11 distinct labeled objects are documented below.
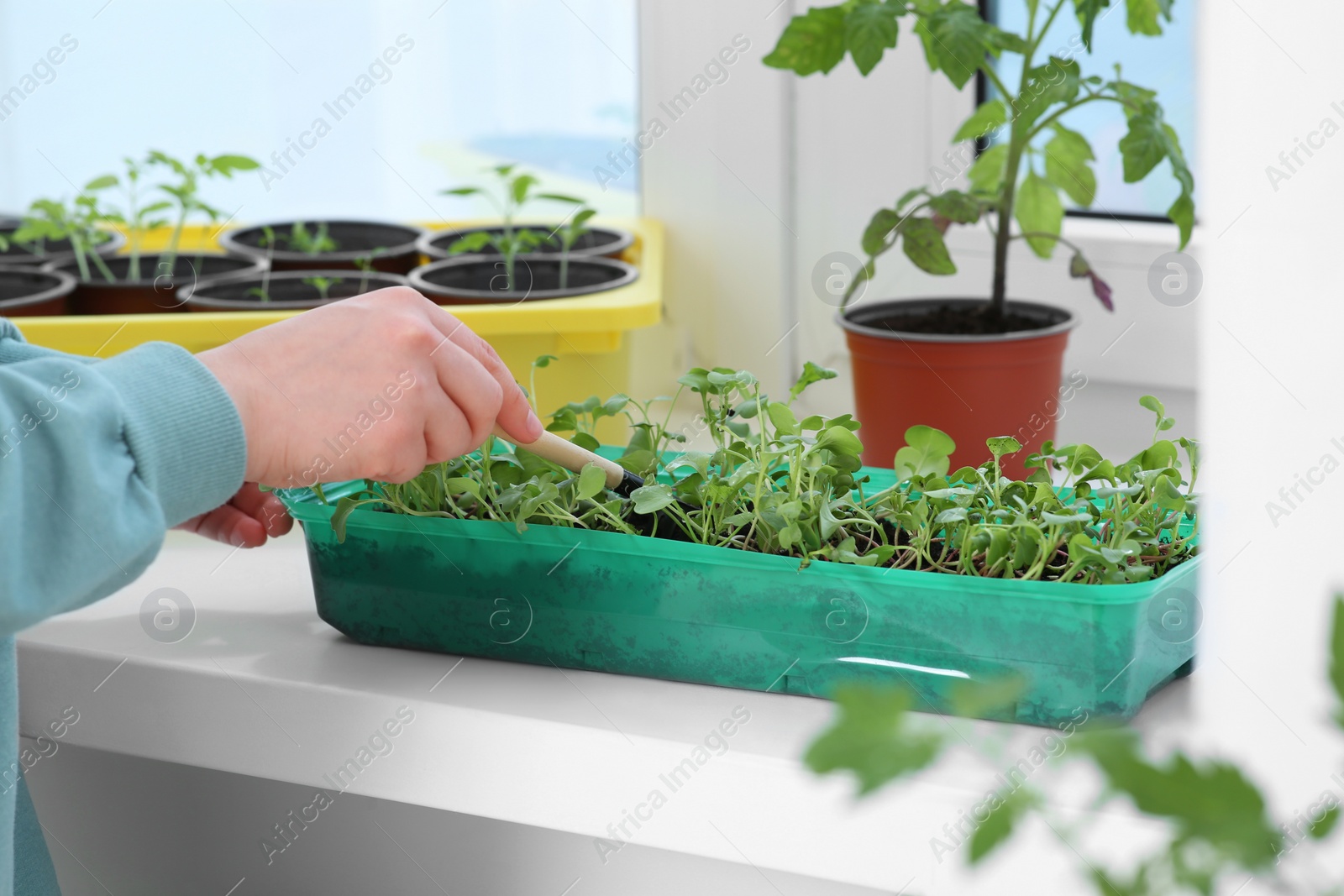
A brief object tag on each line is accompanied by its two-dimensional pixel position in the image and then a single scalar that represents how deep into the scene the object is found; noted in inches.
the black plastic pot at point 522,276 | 77.4
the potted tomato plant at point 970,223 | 72.9
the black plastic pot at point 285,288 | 77.9
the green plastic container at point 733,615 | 63.8
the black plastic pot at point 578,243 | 80.5
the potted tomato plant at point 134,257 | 78.4
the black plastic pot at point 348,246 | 81.0
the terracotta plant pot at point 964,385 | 73.2
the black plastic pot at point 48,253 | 81.6
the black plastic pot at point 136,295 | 78.2
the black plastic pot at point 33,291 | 76.4
